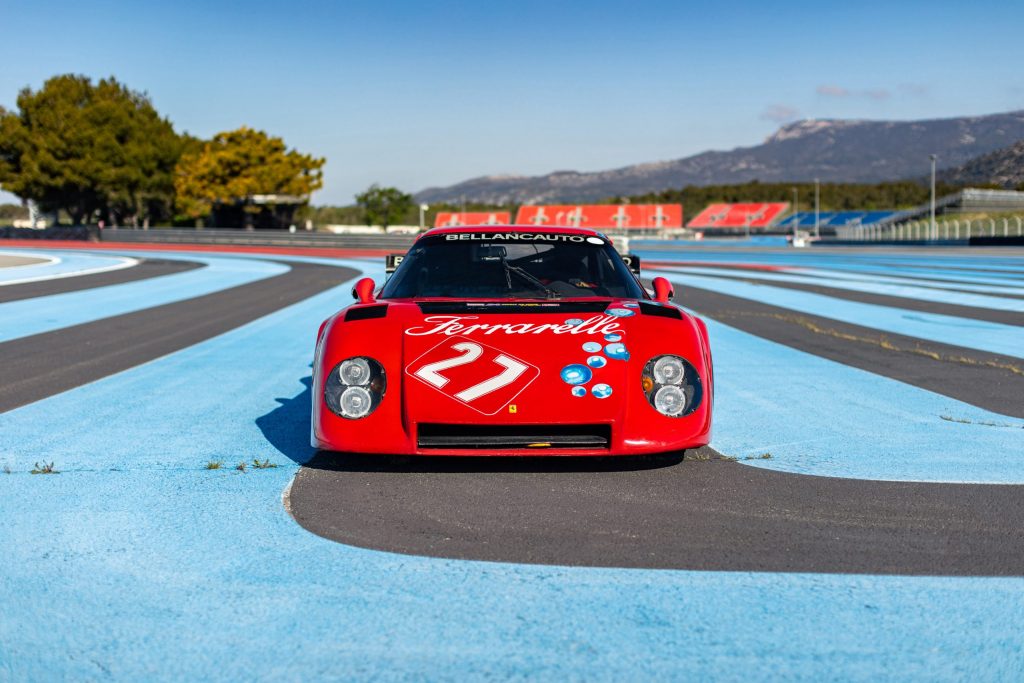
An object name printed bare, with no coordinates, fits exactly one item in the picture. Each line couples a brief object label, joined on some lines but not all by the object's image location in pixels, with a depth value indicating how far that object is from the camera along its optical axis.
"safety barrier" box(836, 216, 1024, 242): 39.22
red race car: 4.02
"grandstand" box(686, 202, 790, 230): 97.88
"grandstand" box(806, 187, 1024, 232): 70.62
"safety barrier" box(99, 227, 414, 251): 41.88
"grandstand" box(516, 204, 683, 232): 90.56
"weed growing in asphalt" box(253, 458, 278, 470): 4.55
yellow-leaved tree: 67.94
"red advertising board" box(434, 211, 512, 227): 95.12
